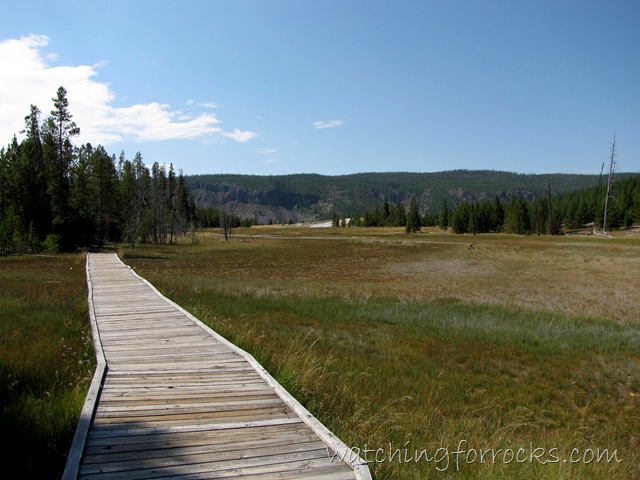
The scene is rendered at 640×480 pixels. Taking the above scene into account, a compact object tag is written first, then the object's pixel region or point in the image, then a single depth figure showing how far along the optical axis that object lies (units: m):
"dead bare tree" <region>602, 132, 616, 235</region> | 66.76
